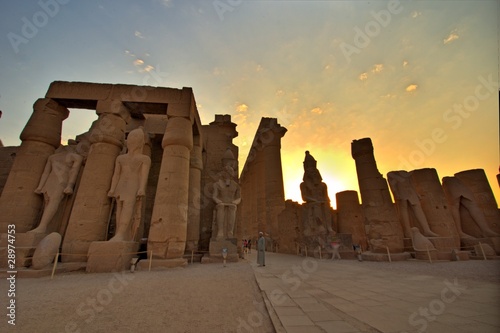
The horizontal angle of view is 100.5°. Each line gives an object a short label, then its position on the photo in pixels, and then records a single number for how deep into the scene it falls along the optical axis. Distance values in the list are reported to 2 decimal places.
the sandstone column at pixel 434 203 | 9.66
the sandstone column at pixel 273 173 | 18.12
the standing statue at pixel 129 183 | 6.68
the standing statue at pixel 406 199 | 9.62
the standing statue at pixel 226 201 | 9.23
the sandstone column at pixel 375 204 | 9.11
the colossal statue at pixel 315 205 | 11.37
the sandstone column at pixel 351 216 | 13.41
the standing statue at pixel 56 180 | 6.80
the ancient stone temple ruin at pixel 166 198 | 6.65
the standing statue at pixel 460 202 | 9.87
